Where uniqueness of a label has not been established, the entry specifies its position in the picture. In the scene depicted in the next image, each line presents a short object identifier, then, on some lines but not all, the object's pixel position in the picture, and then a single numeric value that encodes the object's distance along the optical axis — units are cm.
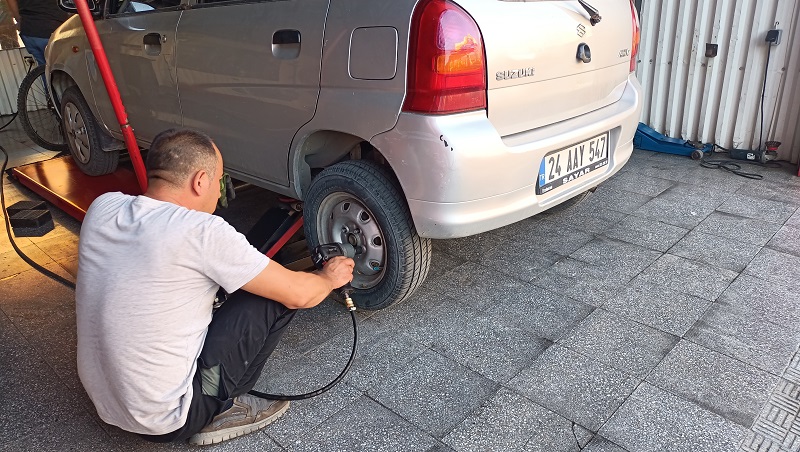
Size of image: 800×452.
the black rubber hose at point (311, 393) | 208
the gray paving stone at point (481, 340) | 227
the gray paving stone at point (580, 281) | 273
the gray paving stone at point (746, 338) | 223
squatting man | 152
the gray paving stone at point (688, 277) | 273
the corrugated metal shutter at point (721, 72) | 427
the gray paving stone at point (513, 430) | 186
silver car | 213
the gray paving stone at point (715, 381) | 198
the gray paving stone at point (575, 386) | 200
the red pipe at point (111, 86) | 284
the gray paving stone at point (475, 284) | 279
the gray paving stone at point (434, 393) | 200
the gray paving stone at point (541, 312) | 249
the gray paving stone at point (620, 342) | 224
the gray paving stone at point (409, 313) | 257
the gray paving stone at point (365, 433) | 190
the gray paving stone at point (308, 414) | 197
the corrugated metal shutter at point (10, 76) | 736
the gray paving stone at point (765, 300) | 248
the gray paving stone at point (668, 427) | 183
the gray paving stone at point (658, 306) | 248
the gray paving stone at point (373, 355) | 225
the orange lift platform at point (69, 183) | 391
